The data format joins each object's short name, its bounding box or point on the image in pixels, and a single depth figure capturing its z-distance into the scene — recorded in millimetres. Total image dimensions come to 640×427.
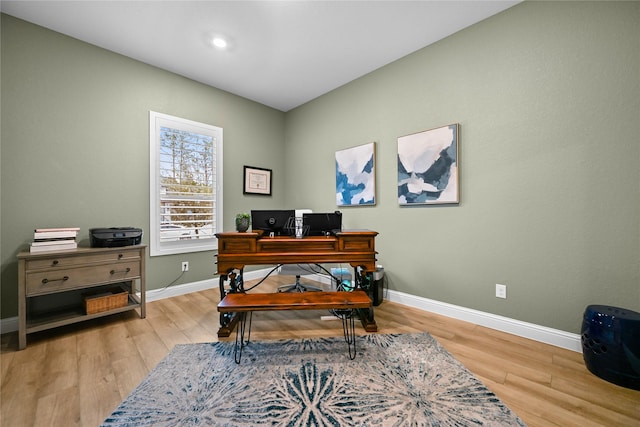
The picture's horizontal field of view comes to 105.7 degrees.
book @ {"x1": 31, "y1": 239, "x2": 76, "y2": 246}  2180
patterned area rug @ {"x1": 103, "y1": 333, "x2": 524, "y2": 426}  1315
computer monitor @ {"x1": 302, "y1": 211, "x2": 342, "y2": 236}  2562
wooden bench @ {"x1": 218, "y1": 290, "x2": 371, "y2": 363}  1857
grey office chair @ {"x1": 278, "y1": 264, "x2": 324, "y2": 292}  3219
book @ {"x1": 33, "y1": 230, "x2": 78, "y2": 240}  2181
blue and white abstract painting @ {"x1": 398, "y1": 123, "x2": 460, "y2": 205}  2549
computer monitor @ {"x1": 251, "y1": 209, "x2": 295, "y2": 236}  2584
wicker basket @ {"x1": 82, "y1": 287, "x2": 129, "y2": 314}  2348
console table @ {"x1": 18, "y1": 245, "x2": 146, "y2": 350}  2010
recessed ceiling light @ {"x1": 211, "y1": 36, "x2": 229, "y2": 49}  2631
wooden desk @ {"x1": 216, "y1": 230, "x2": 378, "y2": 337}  2256
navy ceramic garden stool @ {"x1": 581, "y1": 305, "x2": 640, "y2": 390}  1526
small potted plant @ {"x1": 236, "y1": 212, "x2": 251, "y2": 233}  2406
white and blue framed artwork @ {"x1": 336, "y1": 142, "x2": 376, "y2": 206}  3244
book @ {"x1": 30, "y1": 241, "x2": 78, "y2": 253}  2146
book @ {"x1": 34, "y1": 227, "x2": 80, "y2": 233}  2178
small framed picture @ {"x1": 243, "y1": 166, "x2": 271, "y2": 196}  4023
